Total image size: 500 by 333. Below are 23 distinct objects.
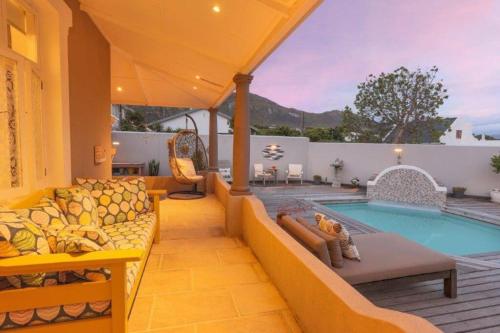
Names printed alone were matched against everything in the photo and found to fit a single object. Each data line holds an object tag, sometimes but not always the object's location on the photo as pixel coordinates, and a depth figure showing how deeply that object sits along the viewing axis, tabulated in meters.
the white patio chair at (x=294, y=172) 11.67
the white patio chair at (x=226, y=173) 10.81
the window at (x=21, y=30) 1.98
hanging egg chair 6.17
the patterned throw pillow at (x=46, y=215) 1.67
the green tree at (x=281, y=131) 17.12
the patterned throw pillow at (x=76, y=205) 2.15
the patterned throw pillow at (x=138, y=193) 3.02
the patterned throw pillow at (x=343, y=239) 2.56
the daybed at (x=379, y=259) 2.35
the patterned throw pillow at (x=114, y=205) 2.70
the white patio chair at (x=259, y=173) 11.24
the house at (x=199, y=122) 18.75
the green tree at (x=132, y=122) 14.53
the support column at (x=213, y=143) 7.16
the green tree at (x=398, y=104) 14.74
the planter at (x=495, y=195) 8.31
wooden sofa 1.27
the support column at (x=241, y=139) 3.79
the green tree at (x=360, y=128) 16.52
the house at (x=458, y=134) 17.23
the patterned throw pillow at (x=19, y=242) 1.30
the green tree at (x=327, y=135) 17.53
